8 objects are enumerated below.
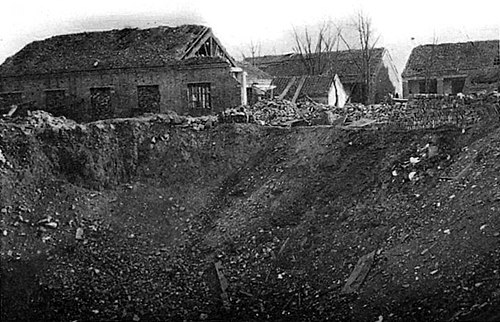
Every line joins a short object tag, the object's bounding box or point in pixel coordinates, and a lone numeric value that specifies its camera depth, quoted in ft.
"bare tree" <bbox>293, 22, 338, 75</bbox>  171.75
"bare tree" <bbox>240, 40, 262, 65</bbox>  180.60
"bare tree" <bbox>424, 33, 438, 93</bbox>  137.49
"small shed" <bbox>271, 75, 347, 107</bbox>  116.57
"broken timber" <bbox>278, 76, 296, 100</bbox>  114.32
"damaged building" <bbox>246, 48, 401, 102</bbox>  150.61
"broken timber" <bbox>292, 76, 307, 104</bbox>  115.65
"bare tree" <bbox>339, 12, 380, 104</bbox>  145.79
